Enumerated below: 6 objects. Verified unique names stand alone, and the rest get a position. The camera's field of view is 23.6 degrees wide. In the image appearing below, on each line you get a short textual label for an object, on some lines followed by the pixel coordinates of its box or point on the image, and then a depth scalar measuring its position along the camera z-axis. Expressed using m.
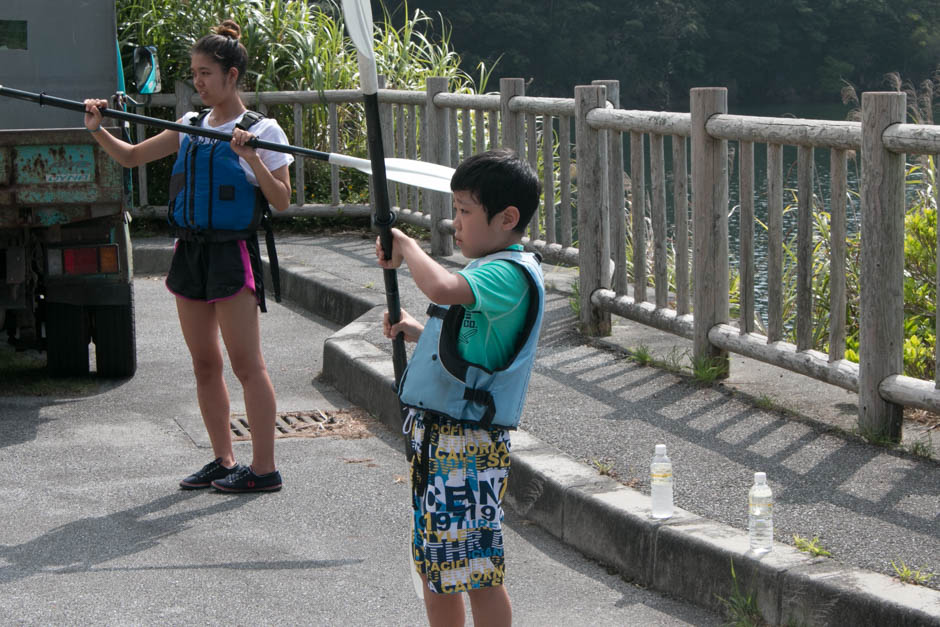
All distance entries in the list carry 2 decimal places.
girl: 8.15
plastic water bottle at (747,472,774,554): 6.39
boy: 5.15
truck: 10.54
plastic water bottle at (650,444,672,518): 6.93
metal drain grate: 10.30
